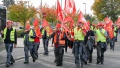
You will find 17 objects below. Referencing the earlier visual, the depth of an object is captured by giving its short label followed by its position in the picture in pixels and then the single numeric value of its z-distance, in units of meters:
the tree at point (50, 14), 52.19
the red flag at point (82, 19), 11.40
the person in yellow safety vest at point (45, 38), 15.88
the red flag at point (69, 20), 12.70
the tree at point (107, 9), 69.00
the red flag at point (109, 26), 15.67
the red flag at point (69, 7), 14.22
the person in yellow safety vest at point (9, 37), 11.55
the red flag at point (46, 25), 14.39
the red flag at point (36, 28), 14.00
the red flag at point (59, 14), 13.09
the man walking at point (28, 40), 12.75
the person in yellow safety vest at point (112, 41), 19.89
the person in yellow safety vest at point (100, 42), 12.50
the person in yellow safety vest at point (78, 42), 10.97
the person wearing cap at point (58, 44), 11.94
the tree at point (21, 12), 41.00
